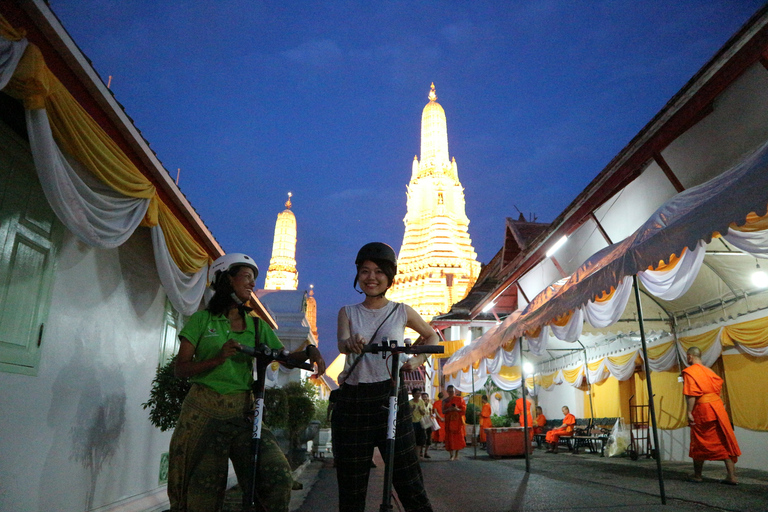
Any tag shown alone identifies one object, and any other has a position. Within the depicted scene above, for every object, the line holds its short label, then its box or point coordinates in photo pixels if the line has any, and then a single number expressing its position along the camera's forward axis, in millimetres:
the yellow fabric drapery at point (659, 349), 11906
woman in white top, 2805
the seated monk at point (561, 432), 16188
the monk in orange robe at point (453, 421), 13962
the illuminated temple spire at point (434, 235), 56500
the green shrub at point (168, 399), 5129
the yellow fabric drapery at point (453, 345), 22317
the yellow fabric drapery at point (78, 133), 3070
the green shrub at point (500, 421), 20411
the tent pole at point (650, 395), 5730
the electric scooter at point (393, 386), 2578
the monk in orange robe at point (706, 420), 7543
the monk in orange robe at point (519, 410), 17969
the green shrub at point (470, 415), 22953
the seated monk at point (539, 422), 18578
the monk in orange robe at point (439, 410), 16391
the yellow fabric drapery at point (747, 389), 9320
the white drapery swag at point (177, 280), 5297
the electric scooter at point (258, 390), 2639
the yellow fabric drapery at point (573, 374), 17216
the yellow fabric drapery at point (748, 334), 9117
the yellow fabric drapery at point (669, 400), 11703
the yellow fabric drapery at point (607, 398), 15469
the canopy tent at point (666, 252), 4523
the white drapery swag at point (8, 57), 2839
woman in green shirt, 2711
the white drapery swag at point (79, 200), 3186
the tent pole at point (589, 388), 16330
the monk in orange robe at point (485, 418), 18609
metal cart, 13000
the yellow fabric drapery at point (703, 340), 10391
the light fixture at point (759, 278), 8892
